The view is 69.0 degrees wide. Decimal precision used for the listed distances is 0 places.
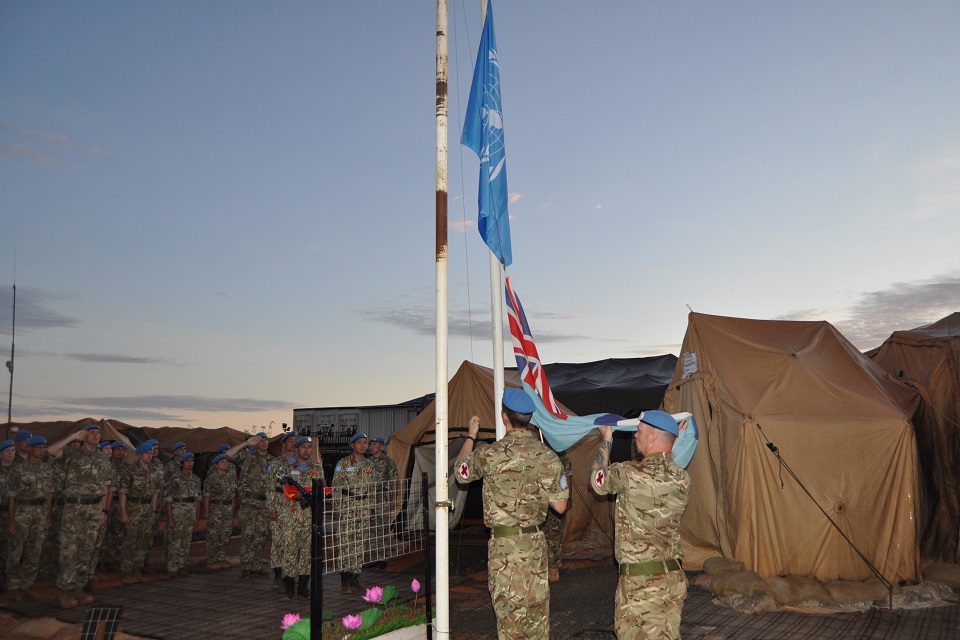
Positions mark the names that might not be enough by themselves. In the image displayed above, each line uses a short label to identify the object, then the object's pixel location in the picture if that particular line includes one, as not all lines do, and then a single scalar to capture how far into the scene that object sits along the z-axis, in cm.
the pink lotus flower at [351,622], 570
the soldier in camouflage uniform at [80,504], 895
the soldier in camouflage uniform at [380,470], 1056
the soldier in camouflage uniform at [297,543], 893
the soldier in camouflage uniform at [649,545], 445
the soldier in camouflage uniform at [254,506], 1067
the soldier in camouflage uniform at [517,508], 497
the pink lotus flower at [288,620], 548
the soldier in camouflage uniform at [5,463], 922
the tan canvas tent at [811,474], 868
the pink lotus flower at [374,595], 638
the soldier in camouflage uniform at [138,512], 1073
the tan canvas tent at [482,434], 1248
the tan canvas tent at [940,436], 1030
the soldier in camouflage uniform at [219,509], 1169
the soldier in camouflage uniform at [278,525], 913
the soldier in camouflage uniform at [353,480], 915
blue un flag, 627
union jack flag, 655
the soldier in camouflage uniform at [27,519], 918
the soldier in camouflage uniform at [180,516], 1112
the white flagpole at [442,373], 520
